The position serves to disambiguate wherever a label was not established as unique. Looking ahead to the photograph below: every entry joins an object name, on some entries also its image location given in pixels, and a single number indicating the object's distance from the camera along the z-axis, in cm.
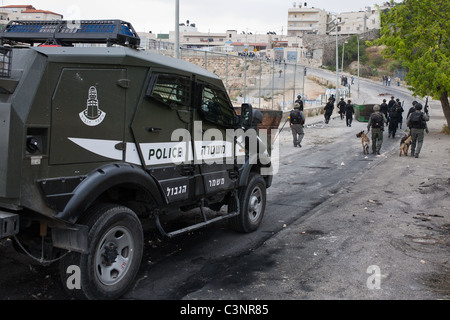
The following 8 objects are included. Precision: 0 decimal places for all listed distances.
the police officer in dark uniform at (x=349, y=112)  2828
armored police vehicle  401
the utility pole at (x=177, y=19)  1626
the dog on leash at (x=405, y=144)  1687
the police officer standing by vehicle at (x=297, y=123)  1934
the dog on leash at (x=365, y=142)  1773
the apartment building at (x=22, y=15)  9164
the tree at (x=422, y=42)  2250
